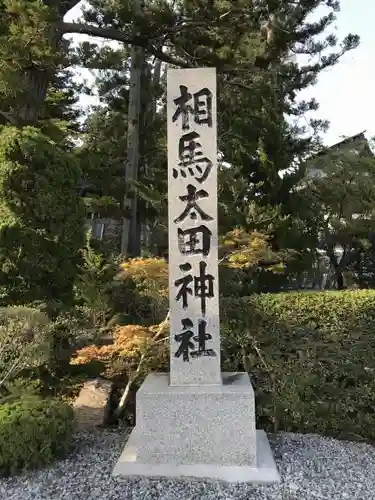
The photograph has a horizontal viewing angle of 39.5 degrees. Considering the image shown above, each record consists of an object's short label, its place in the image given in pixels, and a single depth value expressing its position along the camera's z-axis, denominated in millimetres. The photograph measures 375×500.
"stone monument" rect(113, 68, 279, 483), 3279
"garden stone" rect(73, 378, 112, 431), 4330
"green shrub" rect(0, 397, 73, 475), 3201
